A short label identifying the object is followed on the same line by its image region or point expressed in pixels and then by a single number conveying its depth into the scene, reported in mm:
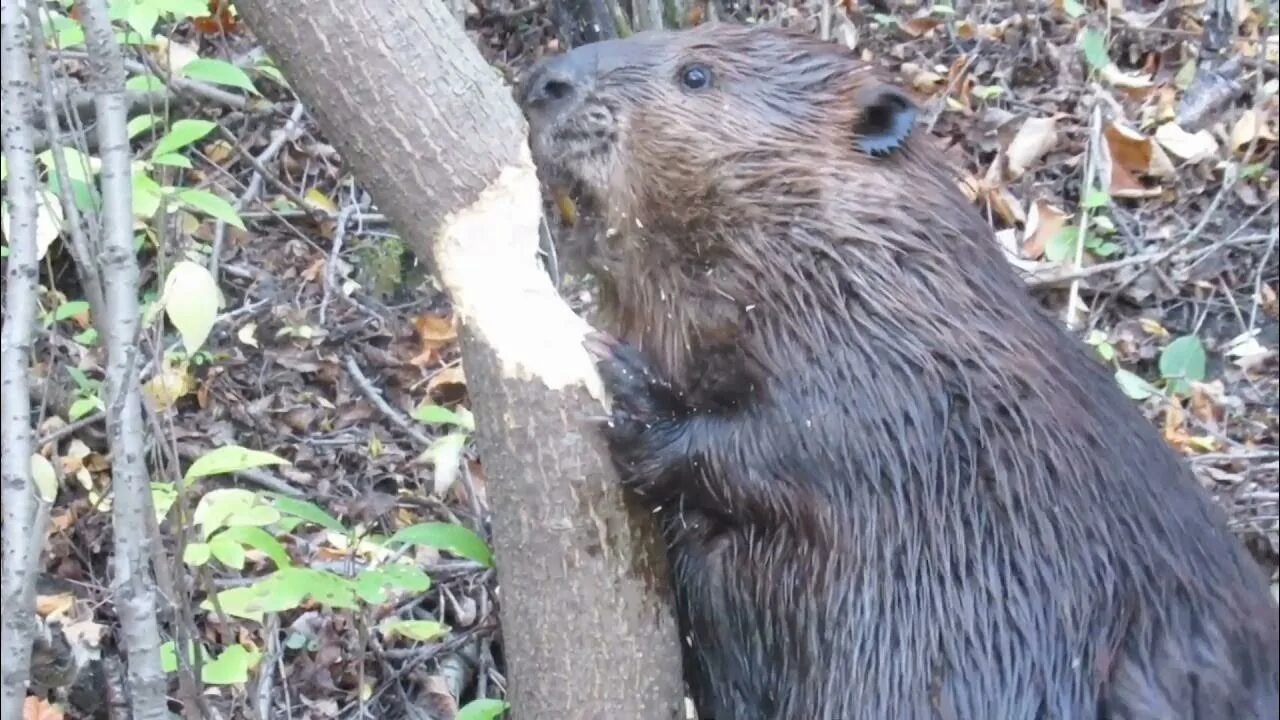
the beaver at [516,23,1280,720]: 2199
